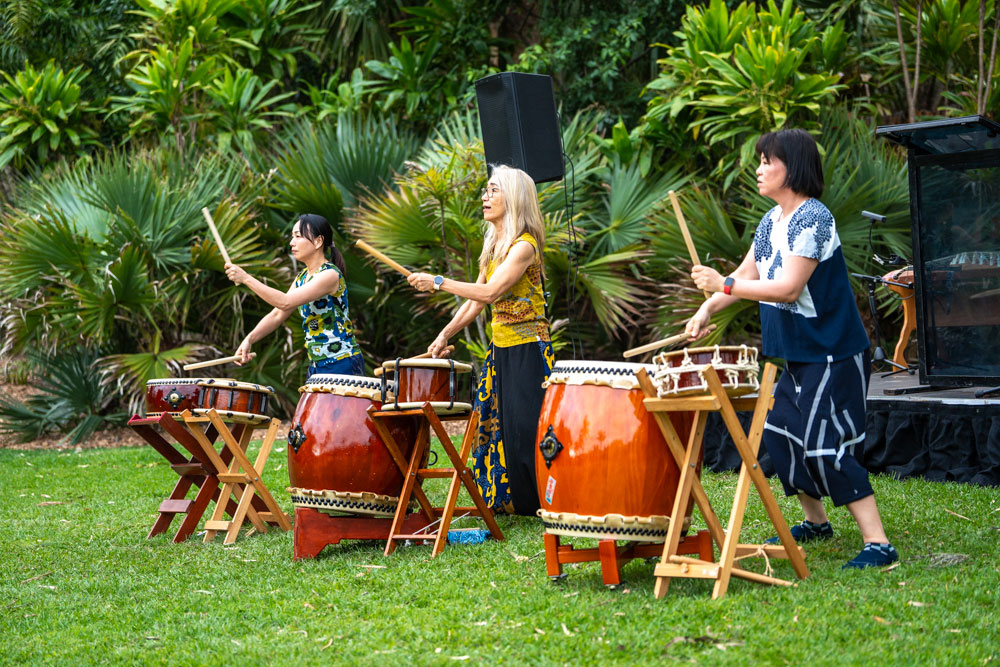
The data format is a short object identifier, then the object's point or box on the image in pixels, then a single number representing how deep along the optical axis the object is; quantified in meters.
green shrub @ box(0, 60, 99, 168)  12.54
